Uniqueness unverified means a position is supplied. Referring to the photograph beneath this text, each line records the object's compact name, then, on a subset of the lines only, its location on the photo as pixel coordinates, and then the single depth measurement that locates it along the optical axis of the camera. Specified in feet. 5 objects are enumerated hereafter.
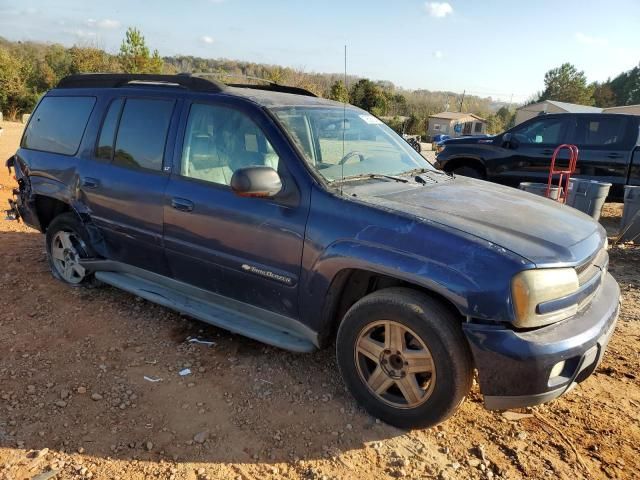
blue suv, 7.84
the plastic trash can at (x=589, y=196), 22.15
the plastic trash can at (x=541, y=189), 20.97
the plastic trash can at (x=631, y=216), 22.15
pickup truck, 26.40
